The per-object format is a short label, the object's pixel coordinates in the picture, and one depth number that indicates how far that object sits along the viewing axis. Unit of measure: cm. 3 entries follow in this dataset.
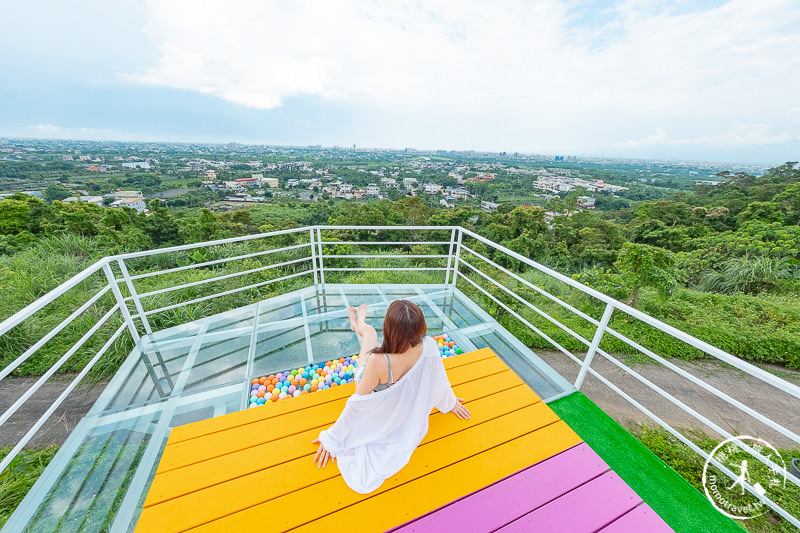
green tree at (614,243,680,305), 426
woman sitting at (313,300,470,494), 145
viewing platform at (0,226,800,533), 136
